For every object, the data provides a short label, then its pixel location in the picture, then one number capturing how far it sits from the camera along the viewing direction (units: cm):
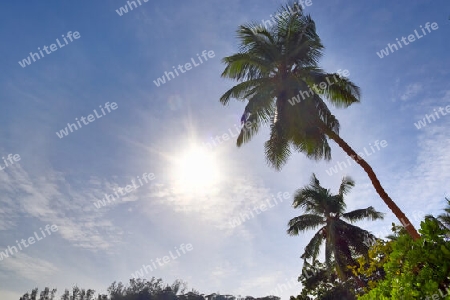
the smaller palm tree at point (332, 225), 1909
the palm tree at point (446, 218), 2068
